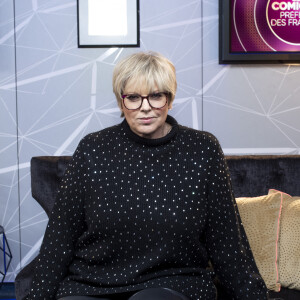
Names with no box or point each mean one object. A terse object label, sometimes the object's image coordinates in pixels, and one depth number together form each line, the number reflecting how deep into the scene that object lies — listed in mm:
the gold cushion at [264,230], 2499
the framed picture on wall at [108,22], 3167
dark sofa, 2688
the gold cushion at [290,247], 2490
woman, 2155
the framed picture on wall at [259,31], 3134
